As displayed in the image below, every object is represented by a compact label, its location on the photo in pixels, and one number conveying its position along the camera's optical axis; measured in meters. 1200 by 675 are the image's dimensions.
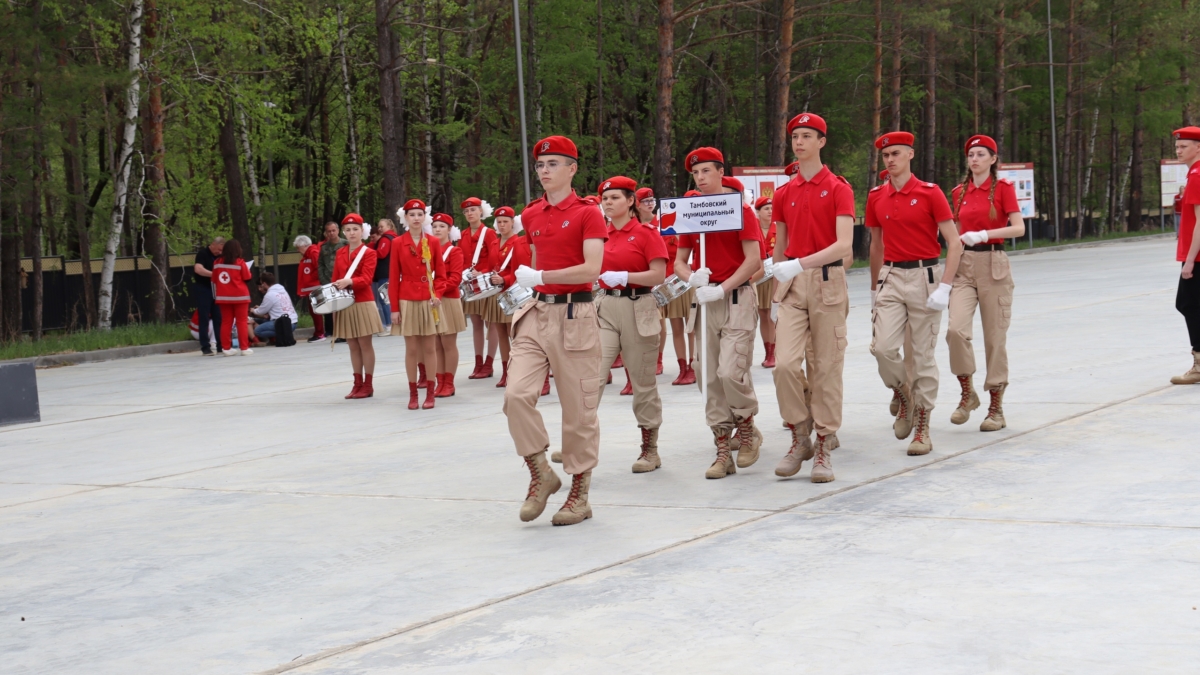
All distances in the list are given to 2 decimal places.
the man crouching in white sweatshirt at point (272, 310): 22.95
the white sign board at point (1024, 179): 44.03
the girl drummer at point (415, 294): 12.88
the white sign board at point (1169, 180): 53.41
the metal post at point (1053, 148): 50.28
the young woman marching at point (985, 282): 9.43
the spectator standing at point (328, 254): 23.03
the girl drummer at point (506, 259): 13.61
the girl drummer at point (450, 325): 13.25
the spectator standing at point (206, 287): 21.45
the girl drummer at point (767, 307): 14.80
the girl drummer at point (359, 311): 13.83
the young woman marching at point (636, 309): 8.61
